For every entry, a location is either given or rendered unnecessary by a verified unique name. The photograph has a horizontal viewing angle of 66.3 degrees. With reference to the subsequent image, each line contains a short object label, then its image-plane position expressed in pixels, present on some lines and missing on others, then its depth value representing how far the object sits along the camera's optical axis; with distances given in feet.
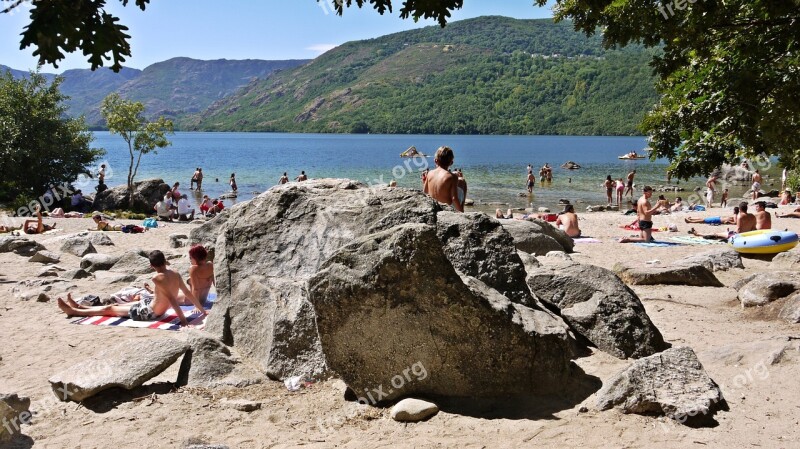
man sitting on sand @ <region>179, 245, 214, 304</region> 29.04
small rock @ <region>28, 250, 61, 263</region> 44.06
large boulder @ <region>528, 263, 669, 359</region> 20.76
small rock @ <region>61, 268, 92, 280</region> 38.06
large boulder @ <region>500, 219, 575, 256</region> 39.93
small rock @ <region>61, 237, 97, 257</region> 47.11
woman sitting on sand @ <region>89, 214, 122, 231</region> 64.90
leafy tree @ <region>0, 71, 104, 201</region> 84.89
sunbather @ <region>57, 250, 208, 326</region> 27.43
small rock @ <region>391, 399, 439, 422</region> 16.71
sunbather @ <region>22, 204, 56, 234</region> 60.54
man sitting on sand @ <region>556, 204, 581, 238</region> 56.54
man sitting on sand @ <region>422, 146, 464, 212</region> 27.40
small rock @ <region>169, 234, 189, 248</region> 53.47
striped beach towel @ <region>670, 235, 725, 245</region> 52.11
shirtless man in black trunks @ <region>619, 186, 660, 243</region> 52.67
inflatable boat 41.34
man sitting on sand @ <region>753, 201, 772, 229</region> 51.06
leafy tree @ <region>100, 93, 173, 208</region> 93.76
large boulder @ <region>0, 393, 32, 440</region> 16.16
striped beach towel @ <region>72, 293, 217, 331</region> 27.37
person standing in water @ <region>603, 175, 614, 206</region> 103.55
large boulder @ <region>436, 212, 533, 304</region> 20.11
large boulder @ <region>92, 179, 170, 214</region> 90.07
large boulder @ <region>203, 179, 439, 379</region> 20.26
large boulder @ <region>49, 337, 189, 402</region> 18.90
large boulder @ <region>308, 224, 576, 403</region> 16.79
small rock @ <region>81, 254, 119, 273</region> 40.55
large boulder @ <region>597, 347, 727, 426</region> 15.43
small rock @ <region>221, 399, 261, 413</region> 18.04
